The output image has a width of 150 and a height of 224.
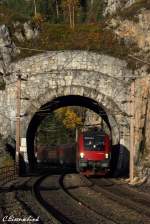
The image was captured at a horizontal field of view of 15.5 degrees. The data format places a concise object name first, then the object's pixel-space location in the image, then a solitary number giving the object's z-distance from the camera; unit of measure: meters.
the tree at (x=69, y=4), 93.90
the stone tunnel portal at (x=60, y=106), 50.12
